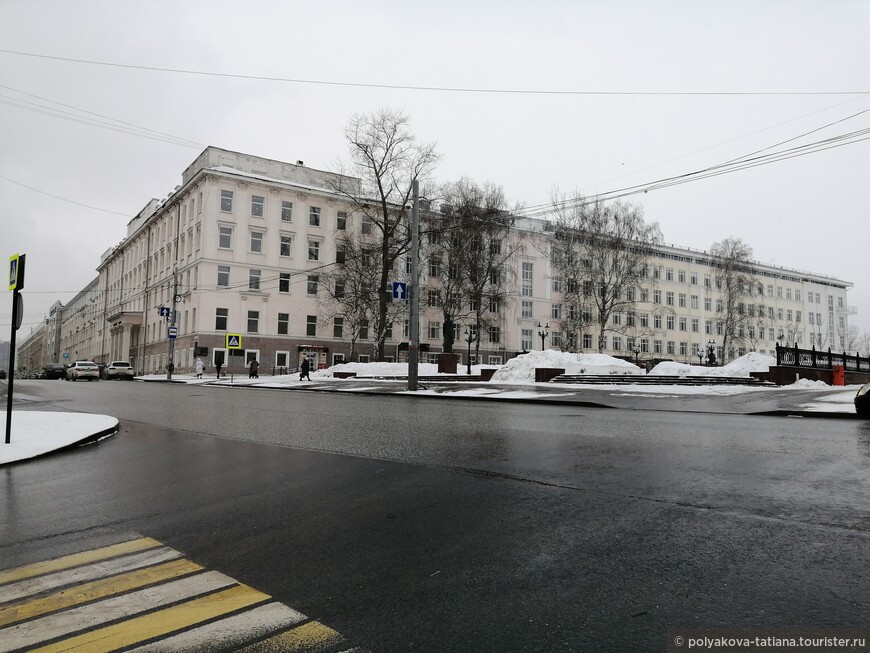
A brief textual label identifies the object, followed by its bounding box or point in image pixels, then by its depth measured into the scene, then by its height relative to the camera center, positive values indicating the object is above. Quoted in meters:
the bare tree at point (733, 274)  64.94 +9.53
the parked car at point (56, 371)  56.42 -1.22
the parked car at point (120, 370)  50.03 -1.04
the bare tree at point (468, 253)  49.62 +9.84
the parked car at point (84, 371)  46.72 -1.02
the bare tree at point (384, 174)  45.00 +14.81
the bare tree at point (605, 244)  51.66 +10.34
